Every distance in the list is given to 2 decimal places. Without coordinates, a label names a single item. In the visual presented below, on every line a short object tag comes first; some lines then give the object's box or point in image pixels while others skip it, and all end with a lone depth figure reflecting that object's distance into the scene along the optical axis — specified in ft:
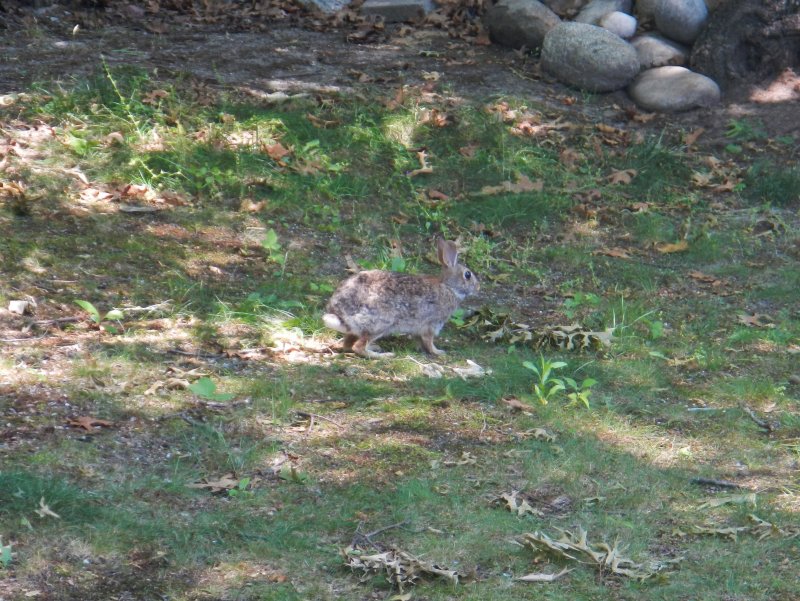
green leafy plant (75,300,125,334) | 46.88
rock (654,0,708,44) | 86.07
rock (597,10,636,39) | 86.63
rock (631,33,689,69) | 85.25
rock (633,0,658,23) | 88.07
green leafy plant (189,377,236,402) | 41.86
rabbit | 48.21
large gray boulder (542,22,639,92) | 82.84
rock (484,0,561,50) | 87.40
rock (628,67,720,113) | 81.51
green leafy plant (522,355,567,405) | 45.24
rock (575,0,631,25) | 88.53
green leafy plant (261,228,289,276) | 57.11
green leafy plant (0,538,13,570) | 30.17
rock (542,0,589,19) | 90.68
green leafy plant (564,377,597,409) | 45.32
